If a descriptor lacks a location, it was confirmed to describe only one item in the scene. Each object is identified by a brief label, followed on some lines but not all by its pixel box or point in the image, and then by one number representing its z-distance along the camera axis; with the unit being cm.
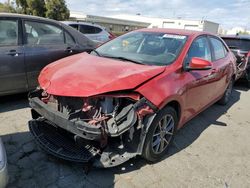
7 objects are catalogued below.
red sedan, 201
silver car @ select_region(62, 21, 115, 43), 781
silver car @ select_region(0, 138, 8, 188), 148
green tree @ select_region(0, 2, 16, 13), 2350
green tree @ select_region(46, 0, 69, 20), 2282
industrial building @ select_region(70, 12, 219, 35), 2681
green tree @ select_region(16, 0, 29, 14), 2334
